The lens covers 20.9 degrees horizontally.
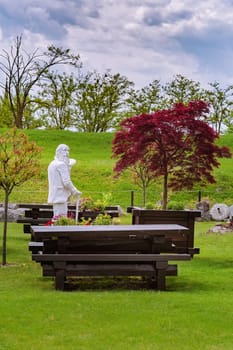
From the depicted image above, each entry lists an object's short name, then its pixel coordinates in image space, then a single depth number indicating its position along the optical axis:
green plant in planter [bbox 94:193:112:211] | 16.12
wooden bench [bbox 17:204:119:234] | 17.42
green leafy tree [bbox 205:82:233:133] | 54.72
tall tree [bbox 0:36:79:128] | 52.66
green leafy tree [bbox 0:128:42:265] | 11.80
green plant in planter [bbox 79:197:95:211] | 15.81
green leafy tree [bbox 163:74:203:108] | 55.44
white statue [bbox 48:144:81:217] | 14.12
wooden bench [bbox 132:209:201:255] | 13.38
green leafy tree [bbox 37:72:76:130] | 54.66
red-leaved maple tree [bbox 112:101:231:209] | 16.23
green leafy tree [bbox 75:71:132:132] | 53.91
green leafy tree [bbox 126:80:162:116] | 55.16
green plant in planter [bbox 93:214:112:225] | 11.47
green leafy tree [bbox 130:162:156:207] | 26.83
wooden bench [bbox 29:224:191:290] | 9.05
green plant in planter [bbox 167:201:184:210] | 15.56
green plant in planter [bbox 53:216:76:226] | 11.27
